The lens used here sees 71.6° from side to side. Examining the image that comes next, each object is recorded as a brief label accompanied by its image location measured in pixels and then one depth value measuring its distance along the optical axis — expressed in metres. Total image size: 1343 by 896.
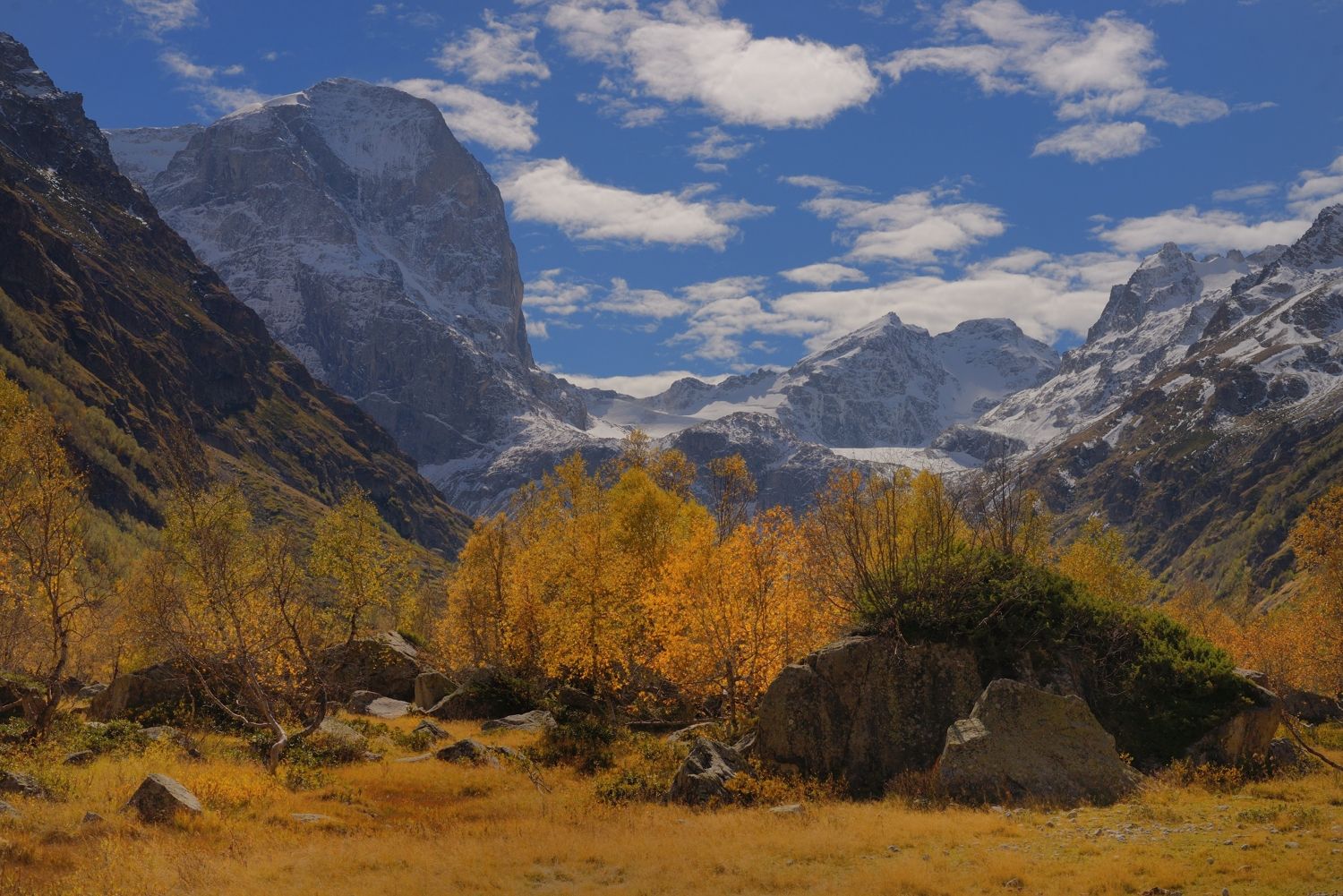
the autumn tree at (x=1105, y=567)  72.25
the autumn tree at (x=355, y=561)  64.31
